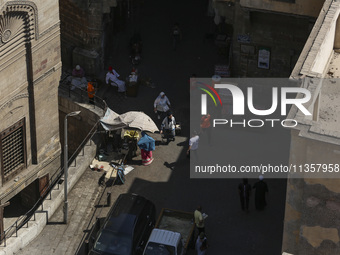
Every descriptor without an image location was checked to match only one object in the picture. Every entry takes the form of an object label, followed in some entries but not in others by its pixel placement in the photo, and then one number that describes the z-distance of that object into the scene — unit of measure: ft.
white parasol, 158.58
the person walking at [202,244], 135.74
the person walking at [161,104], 165.37
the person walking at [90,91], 168.66
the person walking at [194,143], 154.81
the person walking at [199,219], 138.62
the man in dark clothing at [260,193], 144.66
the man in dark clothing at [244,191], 145.18
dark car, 134.82
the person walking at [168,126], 160.56
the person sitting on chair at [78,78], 174.91
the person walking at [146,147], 155.22
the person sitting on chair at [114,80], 175.52
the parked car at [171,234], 133.18
